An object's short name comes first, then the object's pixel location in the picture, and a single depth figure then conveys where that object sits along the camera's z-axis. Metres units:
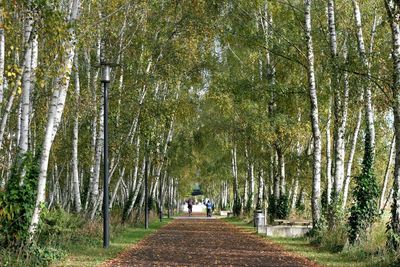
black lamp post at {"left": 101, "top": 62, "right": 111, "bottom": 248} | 17.56
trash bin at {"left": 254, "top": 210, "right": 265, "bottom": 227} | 27.75
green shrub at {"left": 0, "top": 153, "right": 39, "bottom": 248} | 12.85
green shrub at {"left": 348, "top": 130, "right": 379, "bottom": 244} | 16.86
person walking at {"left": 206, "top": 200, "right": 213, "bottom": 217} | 57.31
